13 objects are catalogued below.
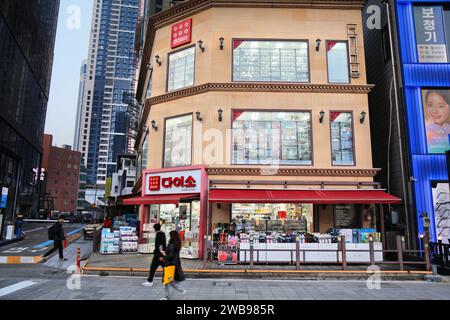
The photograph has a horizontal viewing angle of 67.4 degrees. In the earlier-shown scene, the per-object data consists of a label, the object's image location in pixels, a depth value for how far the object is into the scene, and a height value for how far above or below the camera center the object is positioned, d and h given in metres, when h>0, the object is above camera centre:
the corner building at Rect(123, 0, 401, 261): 17.19 +5.05
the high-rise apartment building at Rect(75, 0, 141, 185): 176.75 +45.53
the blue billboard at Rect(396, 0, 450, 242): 15.90 +6.06
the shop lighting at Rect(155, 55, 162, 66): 21.36 +9.83
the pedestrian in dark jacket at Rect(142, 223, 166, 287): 9.92 -0.99
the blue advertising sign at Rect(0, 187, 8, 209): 23.56 +1.25
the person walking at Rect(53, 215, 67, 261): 15.38 -0.89
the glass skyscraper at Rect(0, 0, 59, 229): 36.69 +17.28
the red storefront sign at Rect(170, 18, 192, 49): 20.00 +11.00
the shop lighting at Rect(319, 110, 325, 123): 17.92 +5.44
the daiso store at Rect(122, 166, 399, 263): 14.67 +0.14
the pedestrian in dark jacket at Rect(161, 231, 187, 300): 8.17 -1.11
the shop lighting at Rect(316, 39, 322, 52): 18.69 +9.57
